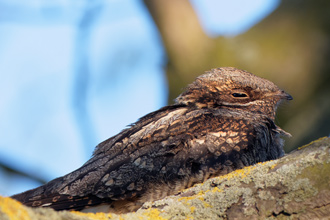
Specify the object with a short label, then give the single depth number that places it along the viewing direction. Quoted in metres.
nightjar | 6.20
